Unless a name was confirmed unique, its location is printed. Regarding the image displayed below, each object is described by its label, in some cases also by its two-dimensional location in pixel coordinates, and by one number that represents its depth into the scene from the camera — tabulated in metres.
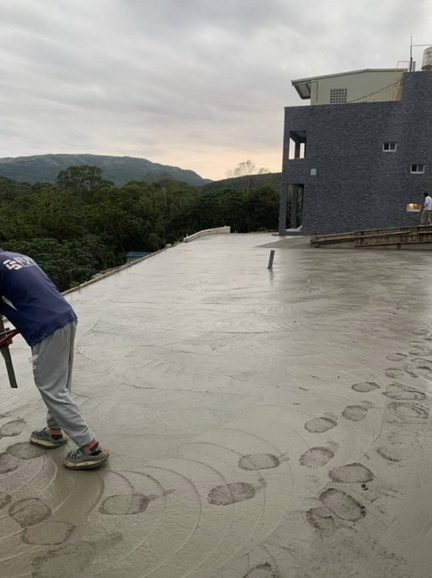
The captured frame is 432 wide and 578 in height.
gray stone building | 21.98
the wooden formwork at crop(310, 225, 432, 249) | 15.68
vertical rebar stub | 11.73
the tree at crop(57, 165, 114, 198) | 73.00
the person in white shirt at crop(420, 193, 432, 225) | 16.70
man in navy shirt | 2.59
